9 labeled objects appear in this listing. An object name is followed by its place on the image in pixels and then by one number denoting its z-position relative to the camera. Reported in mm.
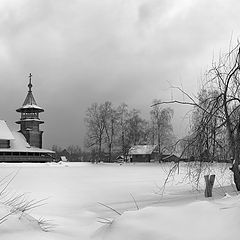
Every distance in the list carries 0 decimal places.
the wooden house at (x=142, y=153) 68375
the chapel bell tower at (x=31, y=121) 69500
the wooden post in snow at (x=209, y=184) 14288
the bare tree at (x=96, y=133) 65125
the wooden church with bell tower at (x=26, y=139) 62562
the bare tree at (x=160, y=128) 63719
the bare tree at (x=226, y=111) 11678
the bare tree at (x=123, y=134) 67938
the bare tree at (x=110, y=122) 65688
